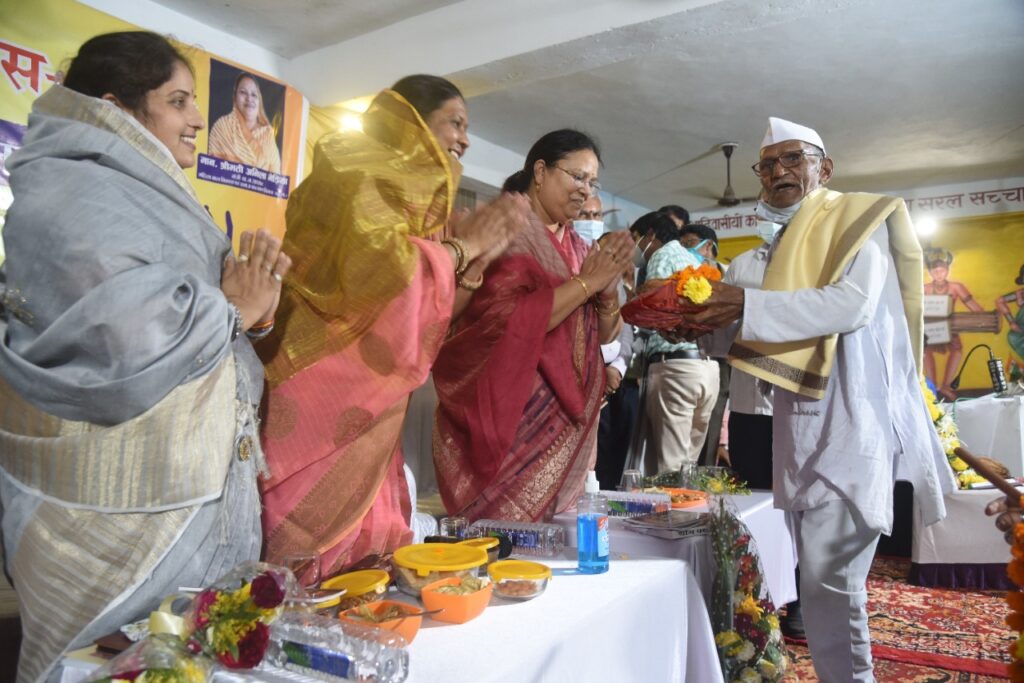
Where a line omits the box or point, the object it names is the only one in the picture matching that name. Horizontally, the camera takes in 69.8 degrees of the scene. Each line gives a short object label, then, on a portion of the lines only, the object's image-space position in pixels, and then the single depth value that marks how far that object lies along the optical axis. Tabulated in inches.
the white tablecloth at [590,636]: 40.6
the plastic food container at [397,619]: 41.7
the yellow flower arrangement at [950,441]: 155.9
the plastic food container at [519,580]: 50.0
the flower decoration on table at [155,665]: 32.7
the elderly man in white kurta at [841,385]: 74.9
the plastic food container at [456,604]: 45.5
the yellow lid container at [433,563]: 49.1
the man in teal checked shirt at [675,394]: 169.3
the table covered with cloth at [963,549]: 152.8
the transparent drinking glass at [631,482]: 88.0
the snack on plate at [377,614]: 43.0
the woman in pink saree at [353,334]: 54.5
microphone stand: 182.2
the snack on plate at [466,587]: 46.6
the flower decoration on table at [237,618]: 34.6
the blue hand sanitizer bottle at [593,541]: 56.5
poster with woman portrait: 175.8
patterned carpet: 109.3
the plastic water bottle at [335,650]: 35.6
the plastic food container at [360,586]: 46.1
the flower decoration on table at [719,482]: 87.7
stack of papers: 64.8
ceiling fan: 301.4
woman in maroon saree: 74.4
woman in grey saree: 42.8
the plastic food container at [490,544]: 56.8
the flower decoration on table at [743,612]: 62.7
